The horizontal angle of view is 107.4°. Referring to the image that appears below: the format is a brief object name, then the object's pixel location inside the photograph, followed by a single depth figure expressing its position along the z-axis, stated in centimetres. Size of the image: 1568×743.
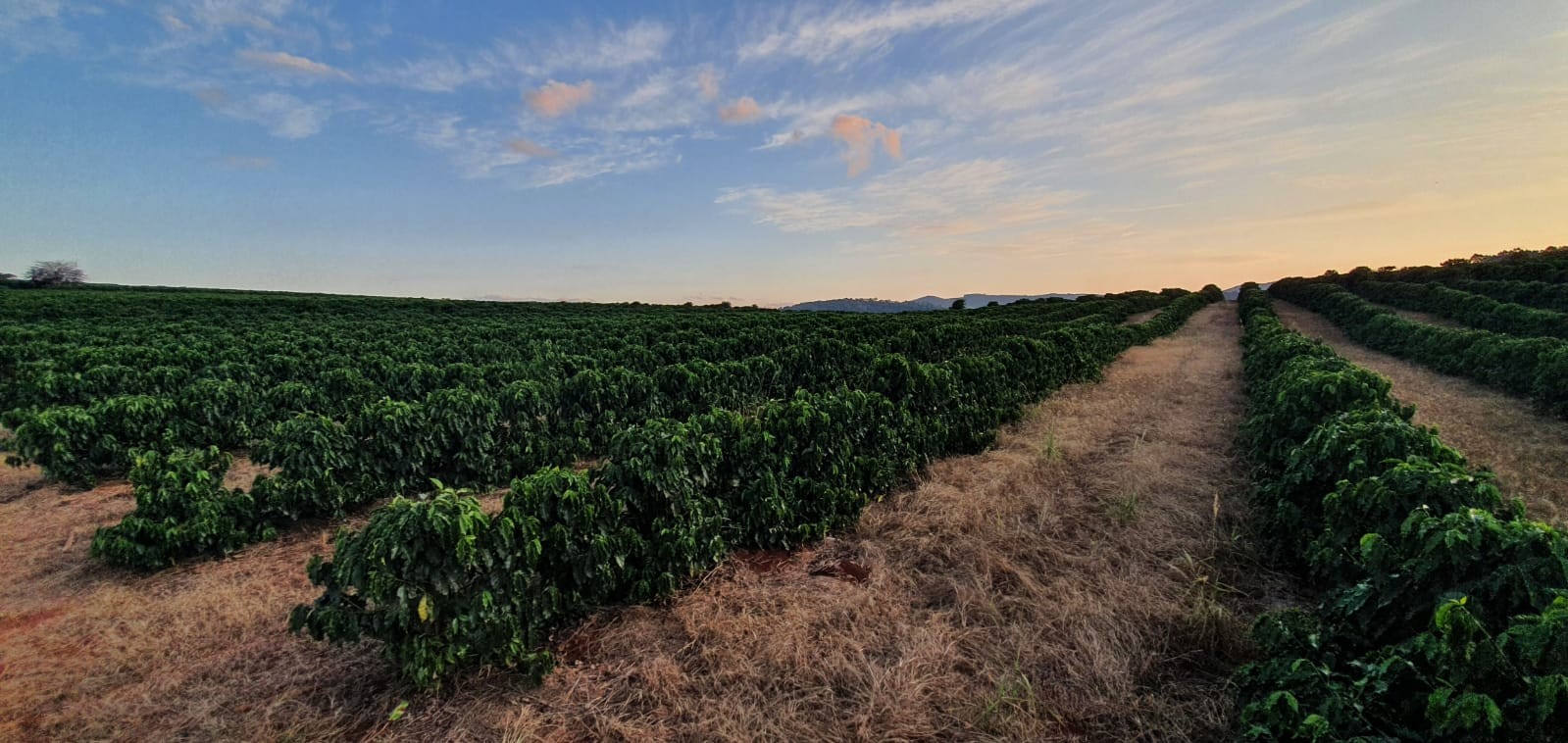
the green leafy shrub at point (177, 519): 579
